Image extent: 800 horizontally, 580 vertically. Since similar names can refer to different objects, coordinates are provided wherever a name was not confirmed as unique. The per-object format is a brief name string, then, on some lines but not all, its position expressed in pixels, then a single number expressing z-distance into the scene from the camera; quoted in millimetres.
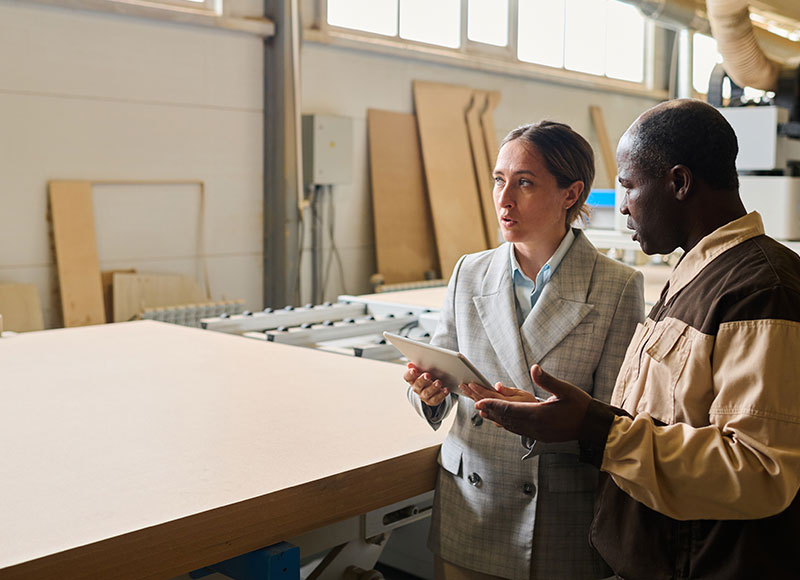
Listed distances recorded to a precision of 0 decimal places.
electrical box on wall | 5465
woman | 1499
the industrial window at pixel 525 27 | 6246
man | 949
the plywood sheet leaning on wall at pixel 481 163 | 6723
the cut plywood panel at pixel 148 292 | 4656
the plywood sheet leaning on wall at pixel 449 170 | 6383
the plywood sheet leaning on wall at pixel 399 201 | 6086
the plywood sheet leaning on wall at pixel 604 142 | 8219
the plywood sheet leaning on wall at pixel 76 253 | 4418
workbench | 1193
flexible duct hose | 3379
